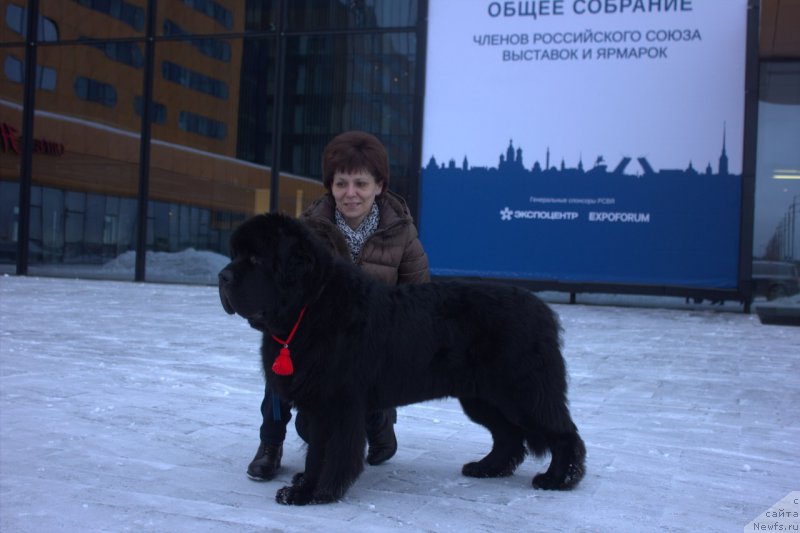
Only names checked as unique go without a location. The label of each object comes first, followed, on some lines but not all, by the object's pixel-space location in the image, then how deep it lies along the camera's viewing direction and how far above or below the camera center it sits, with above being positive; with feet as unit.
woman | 12.68 +0.53
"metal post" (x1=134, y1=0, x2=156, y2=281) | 53.88 +5.76
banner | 41.52 +6.92
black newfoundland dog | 10.50 -1.36
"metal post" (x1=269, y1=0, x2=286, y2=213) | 51.16 +9.16
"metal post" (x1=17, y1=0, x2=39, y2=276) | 55.83 +6.92
